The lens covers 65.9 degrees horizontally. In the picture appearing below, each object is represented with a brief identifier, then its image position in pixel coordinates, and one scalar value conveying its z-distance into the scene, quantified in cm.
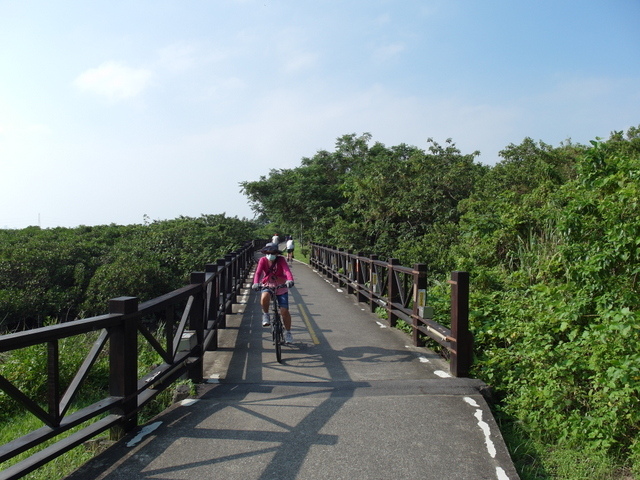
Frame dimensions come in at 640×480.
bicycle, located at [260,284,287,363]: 706
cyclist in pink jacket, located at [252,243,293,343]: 763
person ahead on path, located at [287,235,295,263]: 2472
